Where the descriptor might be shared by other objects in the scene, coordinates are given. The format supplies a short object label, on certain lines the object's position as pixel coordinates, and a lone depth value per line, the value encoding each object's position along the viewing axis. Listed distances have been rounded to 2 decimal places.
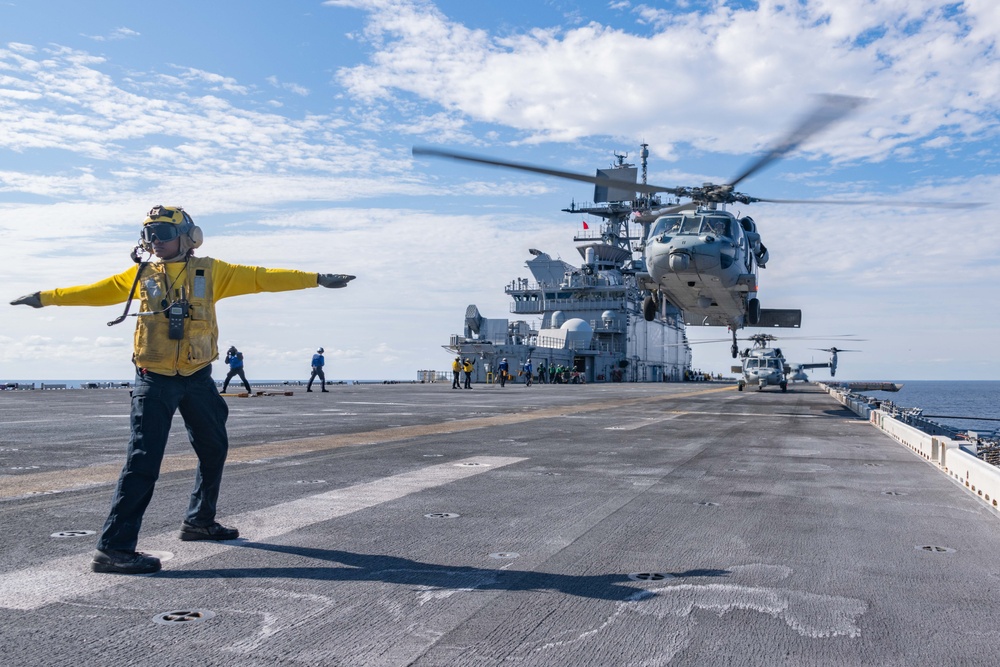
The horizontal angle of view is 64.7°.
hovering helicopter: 20.52
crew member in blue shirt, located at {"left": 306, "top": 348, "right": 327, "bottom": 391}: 33.69
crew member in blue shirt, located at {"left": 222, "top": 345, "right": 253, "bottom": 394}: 29.23
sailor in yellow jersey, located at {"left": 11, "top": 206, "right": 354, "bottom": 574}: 4.69
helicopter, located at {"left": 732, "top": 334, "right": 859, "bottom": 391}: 44.12
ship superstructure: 72.00
